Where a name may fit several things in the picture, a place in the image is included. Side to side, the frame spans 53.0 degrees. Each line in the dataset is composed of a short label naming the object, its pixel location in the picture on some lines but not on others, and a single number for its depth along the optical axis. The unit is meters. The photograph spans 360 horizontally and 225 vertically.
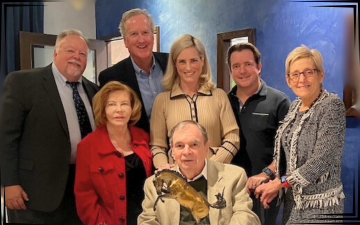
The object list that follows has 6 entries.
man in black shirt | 1.71
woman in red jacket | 1.56
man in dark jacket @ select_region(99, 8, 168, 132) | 1.77
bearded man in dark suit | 1.56
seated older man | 1.40
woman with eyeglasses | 1.44
